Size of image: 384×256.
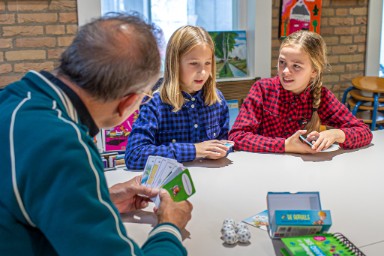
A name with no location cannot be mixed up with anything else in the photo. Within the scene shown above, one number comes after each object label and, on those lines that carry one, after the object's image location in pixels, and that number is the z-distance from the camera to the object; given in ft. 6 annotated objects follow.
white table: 4.68
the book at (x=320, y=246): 4.14
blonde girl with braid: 8.08
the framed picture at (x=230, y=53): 14.65
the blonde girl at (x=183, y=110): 7.04
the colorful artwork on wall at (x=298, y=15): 15.34
